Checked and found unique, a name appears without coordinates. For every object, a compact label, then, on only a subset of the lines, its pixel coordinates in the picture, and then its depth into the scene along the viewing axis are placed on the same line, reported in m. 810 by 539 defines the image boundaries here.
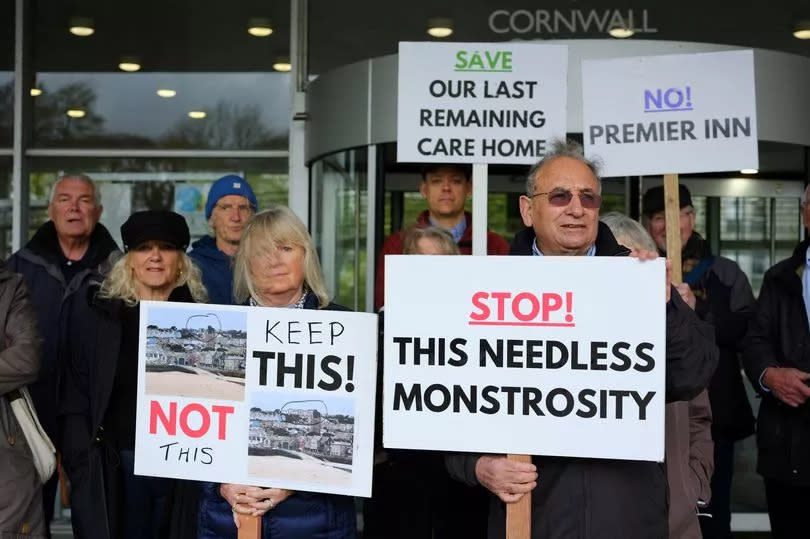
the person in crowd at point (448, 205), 5.52
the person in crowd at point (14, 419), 4.05
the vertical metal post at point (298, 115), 7.81
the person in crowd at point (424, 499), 4.62
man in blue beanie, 5.18
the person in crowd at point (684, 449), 3.52
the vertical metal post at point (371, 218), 6.95
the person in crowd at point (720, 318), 5.43
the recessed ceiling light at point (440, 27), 7.82
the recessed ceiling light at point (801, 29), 7.69
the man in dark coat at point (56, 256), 5.36
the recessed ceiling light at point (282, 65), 8.23
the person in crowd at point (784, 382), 4.99
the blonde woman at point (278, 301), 3.40
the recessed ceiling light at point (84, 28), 8.39
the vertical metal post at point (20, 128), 8.22
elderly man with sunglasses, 3.05
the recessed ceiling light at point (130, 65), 8.42
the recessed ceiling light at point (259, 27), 8.27
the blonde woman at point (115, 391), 4.25
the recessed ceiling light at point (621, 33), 7.74
